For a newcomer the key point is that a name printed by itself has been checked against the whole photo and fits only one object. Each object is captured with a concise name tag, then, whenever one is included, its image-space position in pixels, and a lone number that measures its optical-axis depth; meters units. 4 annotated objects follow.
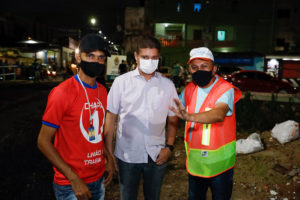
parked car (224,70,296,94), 16.50
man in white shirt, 2.52
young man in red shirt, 1.88
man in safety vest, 2.54
